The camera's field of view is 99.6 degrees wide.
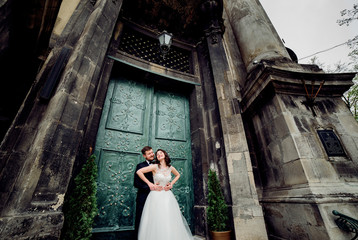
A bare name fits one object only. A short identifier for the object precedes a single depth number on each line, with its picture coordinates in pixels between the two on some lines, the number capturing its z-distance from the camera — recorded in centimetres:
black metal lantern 460
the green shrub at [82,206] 221
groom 269
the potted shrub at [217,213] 300
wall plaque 290
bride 233
